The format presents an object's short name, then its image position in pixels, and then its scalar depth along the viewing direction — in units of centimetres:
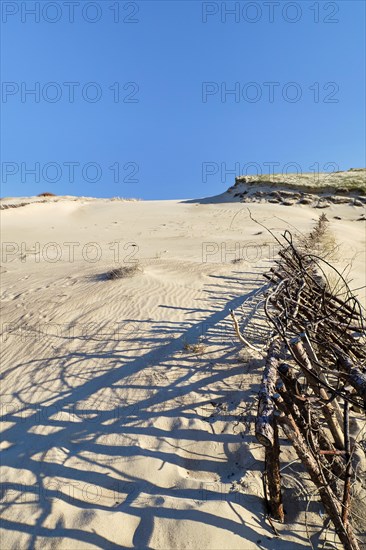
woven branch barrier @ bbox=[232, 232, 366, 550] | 184
